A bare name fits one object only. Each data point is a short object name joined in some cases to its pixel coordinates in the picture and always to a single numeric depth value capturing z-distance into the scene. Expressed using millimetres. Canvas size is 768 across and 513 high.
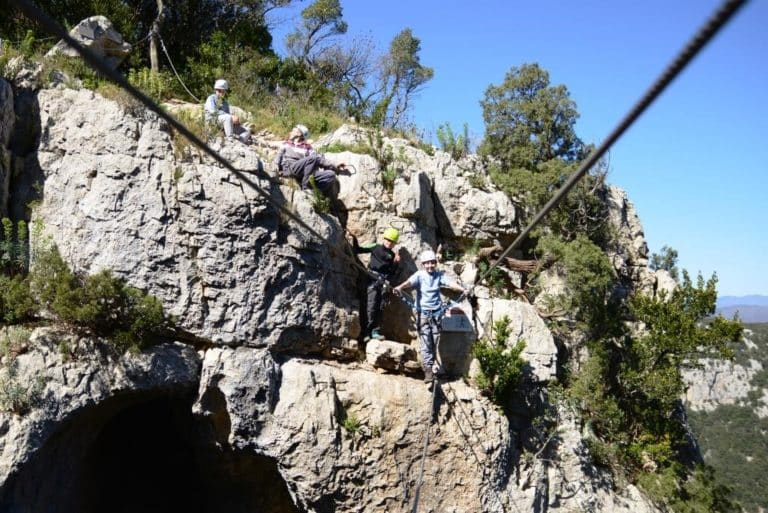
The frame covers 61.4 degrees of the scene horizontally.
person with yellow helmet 10859
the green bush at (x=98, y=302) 8672
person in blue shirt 10445
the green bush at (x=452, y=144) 14680
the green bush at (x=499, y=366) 10820
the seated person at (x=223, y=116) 10812
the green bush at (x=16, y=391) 8062
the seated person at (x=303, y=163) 10938
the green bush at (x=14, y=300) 8586
